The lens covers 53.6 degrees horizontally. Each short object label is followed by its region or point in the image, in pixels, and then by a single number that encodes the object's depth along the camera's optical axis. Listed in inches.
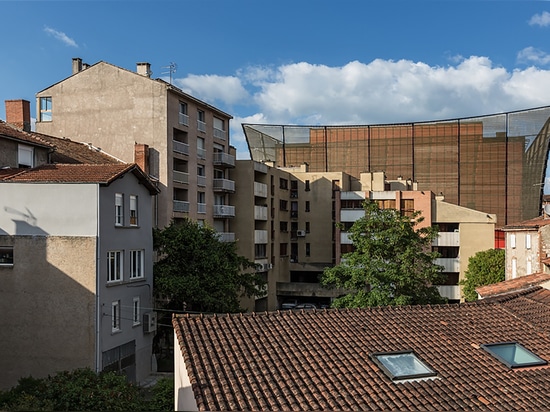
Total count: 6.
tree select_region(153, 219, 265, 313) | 1143.6
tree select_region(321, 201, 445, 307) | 1016.9
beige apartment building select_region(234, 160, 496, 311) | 1914.0
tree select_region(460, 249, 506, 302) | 1759.4
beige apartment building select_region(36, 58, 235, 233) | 1504.7
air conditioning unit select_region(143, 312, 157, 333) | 1096.2
